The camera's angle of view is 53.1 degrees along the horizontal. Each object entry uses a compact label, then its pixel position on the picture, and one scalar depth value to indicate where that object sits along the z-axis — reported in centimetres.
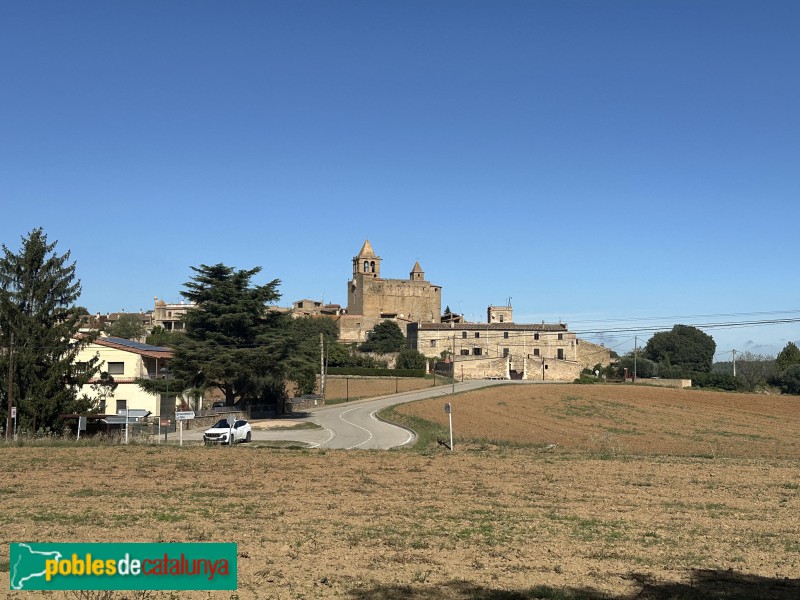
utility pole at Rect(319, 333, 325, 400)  7296
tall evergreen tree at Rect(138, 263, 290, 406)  5469
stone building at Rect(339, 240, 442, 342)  14650
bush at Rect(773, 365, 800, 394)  10725
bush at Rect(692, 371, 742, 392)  10581
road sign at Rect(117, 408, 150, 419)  3731
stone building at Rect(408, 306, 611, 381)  11500
